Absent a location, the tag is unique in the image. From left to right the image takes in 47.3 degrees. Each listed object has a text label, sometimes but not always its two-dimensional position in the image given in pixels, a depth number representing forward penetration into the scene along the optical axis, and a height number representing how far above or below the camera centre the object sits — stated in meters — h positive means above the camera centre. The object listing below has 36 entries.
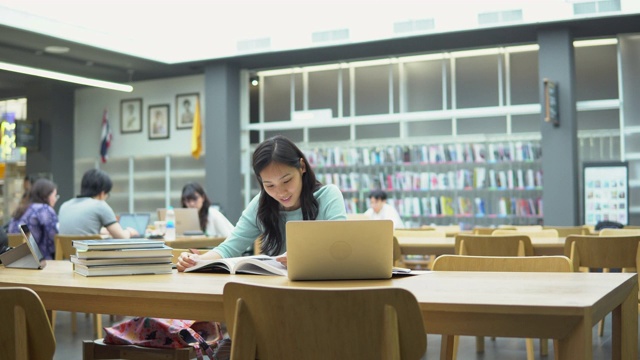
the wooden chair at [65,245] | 5.45 -0.40
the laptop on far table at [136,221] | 7.71 -0.32
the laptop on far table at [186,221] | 7.02 -0.30
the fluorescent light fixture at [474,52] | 11.20 +2.05
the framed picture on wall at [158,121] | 13.46 +1.29
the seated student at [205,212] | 7.23 -0.22
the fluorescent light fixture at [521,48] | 10.91 +2.05
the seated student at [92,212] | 5.99 -0.16
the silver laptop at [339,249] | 2.07 -0.18
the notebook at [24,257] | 2.83 -0.25
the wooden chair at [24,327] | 1.87 -0.35
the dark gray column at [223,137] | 12.16 +0.88
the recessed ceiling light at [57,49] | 10.94 +2.18
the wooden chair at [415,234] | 5.91 -0.41
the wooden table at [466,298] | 1.57 -0.28
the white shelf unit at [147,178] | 13.52 +0.24
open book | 2.36 -0.26
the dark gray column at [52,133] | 14.03 +1.15
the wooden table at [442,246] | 4.71 -0.41
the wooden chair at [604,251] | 4.28 -0.40
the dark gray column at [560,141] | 9.97 +0.59
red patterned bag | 2.66 -0.53
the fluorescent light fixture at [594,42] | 10.49 +2.05
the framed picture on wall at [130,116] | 13.81 +1.44
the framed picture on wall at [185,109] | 13.14 +1.48
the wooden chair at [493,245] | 4.49 -0.37
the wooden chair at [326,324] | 1.53 -0.29
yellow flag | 12.91 +0.97
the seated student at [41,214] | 5.84 -0.17
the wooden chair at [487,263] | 2.69 -0.29
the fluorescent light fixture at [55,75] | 10.98 +1.87
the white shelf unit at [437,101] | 10.45 +1.36
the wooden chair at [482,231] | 5.88 -0.38
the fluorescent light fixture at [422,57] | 11.53 +2.05
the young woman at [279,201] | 2.86 -0.05
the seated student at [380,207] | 9.31 -0.26
